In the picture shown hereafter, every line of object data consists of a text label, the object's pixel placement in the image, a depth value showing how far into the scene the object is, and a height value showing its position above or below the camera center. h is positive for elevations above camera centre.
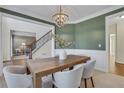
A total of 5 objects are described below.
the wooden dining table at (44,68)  1.65 -0.37
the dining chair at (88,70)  2.40 -0.52
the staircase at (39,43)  6.86 +0.27
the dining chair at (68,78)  1.84 -0.55
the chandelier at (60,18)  3.18 +0.84
